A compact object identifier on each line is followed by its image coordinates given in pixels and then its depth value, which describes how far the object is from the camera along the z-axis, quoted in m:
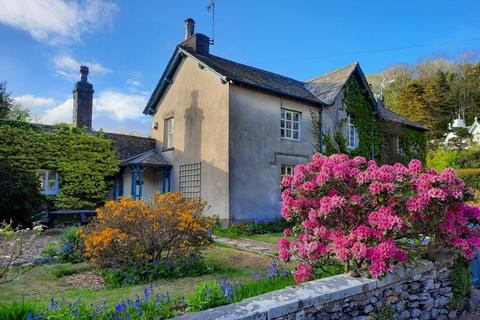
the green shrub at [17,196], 11.33
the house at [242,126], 13.10
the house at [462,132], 30.04
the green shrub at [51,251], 7.62
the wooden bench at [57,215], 13.02
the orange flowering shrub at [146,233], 5.92
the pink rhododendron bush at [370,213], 4.17
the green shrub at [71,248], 7.29
